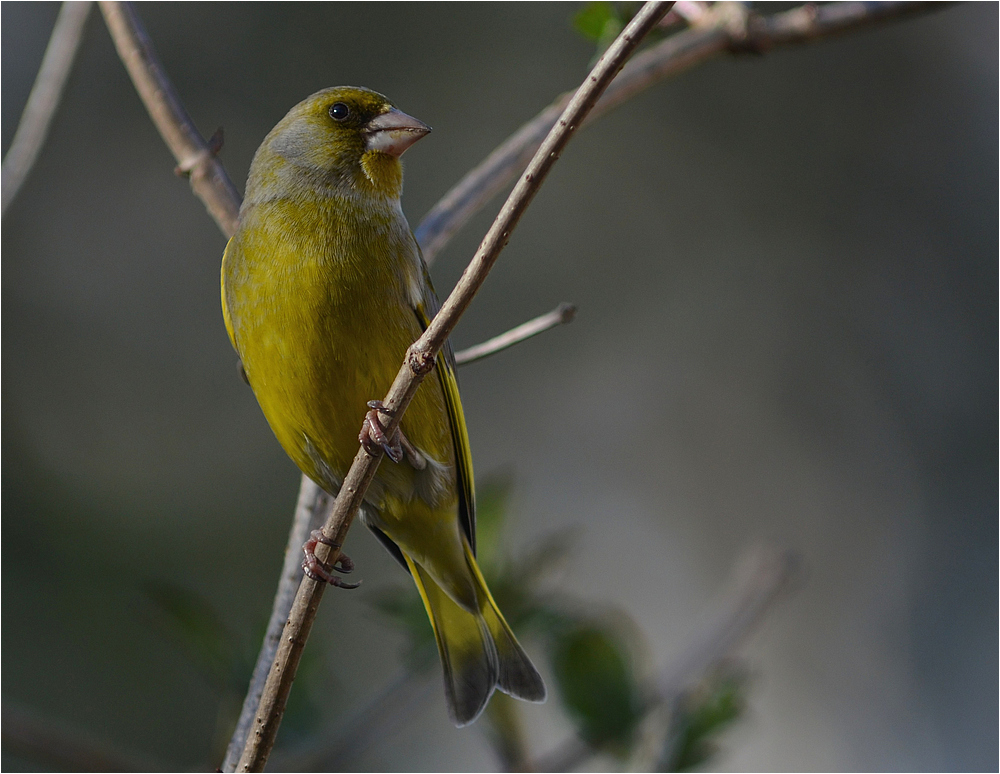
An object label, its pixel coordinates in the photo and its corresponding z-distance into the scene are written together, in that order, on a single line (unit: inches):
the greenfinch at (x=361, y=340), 176.6
